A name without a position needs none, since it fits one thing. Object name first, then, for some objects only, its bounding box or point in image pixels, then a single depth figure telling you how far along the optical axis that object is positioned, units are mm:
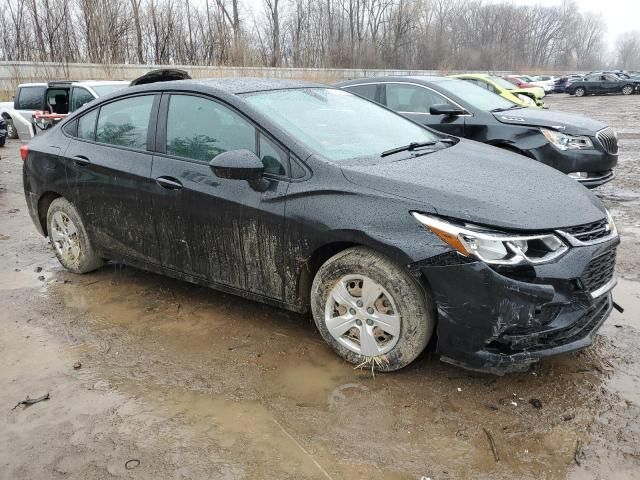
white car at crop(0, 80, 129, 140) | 10891
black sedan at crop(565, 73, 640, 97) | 35188
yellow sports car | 10838
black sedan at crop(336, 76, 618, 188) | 6594
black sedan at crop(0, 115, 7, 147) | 12428
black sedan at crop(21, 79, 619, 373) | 2756
